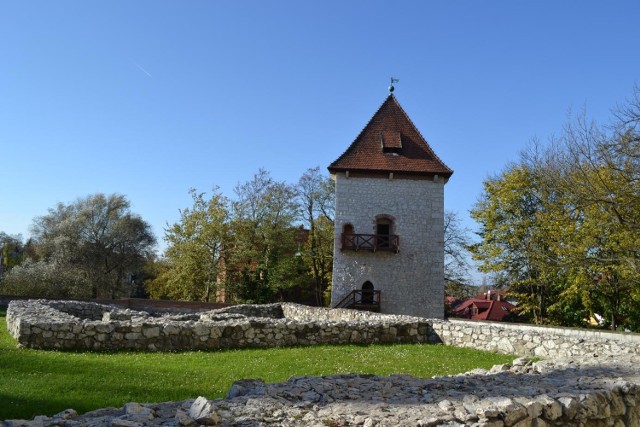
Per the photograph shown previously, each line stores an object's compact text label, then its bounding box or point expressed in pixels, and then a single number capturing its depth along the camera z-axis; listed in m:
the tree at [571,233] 17.22
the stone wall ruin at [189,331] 10.55
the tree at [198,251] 34.94
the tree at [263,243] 33.38
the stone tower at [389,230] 25.67
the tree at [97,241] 36.56
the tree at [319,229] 36.81
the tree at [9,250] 40.75
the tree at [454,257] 35.94
